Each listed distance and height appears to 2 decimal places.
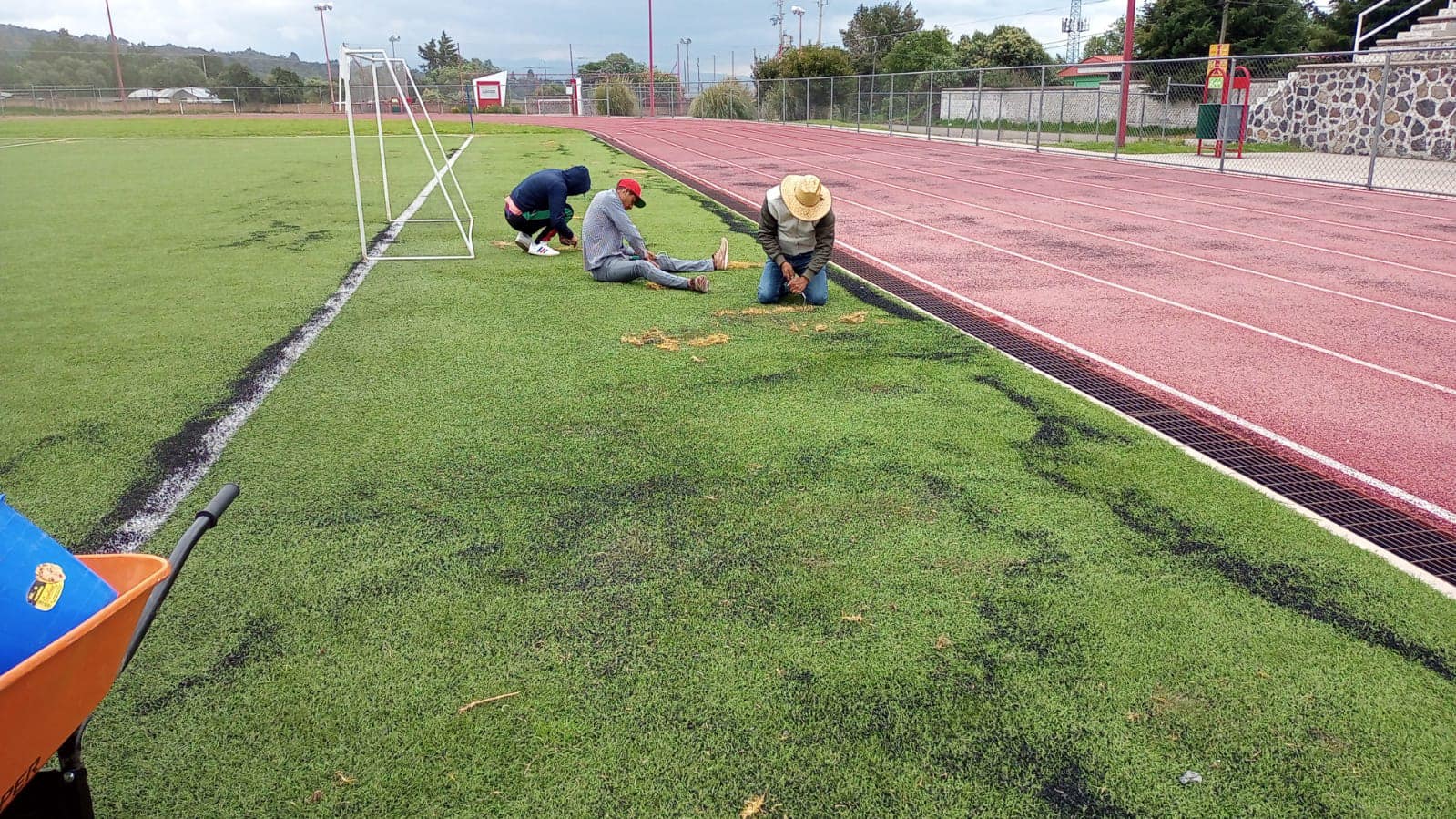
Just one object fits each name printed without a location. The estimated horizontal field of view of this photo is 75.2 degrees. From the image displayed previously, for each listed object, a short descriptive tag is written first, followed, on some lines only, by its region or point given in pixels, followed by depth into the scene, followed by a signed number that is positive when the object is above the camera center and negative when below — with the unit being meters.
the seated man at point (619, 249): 8.16 -0.71
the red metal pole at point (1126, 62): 22.47 +2.24
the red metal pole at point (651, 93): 57.22 +4.30
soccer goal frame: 8.80 +0.70
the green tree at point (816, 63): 52.53 +5.49
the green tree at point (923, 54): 58.97 +7.01
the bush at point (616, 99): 55.66 +3.82
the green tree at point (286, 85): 57.19 +5.36
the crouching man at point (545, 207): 9.14 -0.39
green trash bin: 22.58 +0.96
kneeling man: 7.02 -0.56
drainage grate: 3.83 -1.42
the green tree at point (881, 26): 75.19 +10.68
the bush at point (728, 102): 48.12 +3.13
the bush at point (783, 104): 43.41 +2.76
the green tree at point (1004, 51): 57.78 +6.79
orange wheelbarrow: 1.64 -0.93
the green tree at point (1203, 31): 41.62 +5.76
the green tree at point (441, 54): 108.50 +13.08
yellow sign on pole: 27.86 +3.22
